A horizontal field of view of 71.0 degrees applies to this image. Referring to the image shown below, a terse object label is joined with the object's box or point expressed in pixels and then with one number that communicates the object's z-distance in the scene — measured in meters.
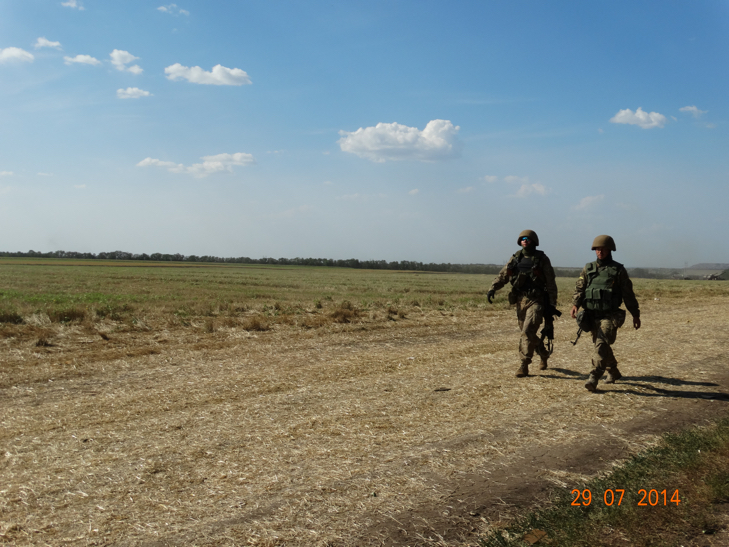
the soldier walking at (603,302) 7.11
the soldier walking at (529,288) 8.00
